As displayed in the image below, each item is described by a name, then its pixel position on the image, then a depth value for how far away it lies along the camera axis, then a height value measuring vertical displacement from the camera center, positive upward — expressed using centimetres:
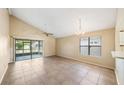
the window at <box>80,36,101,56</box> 433 -1
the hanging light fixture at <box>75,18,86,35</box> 363 +108
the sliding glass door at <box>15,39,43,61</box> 524 -27
